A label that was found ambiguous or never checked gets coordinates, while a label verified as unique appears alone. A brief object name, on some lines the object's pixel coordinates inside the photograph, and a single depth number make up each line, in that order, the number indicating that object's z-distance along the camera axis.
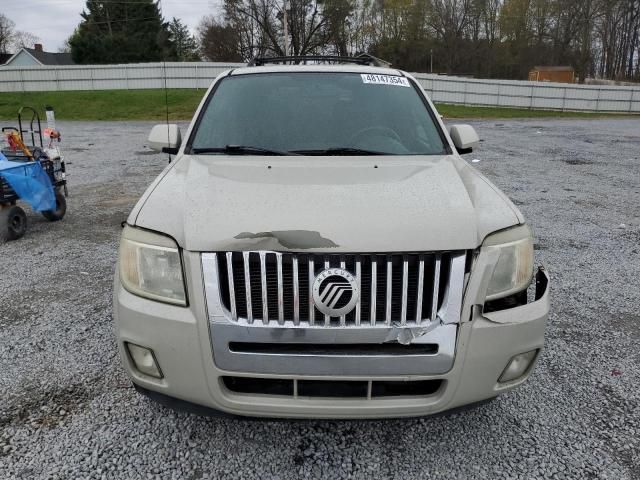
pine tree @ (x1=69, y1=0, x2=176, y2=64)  43.34
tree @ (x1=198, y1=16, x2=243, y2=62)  51.69
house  57.00
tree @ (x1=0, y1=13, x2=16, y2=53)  66.94
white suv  1.93
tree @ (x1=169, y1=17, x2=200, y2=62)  53.03
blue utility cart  5.40
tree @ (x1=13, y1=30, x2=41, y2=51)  69.62
